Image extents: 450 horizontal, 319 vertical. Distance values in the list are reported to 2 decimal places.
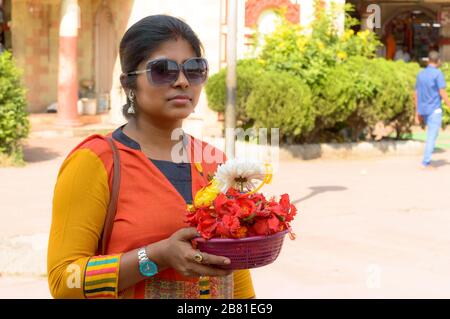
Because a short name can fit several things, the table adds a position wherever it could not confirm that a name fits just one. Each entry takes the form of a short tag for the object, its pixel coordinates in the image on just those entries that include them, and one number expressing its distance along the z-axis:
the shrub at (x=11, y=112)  11.80
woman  2.29
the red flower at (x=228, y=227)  2.25
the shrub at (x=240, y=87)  13.26
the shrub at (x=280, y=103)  12.91
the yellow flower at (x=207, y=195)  2.34
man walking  12.46
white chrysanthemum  2.41
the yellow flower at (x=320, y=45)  13.74
